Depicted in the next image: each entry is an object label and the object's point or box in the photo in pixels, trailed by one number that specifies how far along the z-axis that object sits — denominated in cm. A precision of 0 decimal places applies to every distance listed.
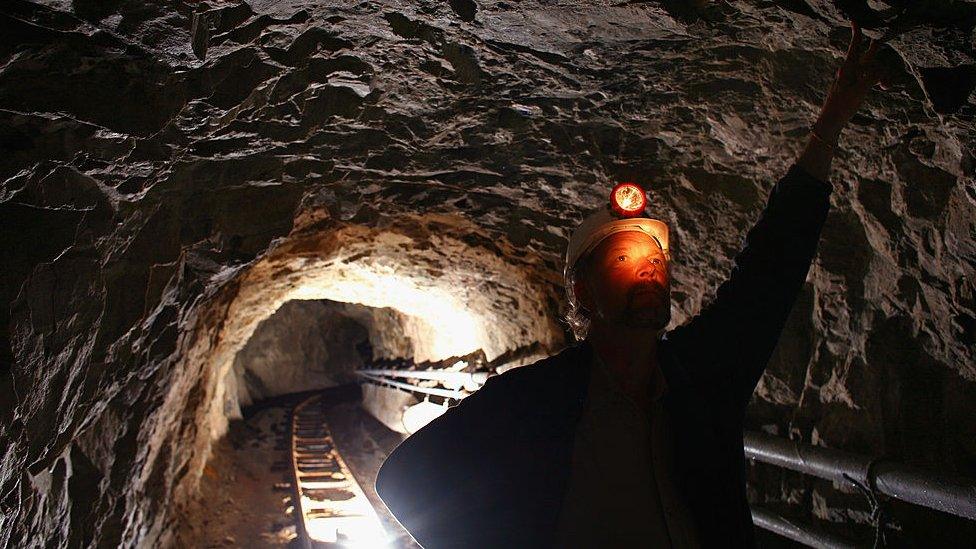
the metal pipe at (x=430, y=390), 704
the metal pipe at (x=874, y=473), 181
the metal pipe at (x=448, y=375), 653
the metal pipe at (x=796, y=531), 236
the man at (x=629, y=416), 156
